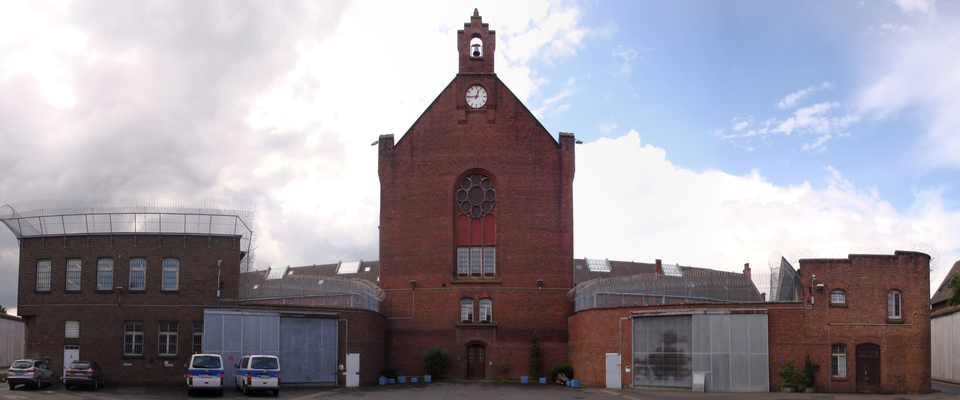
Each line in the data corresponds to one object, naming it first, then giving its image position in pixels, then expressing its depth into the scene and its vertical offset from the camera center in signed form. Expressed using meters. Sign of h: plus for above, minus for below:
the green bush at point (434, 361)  45.22 -5.11
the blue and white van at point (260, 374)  32.16 -4.27
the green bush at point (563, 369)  44.09 -5.45
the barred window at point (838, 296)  35.41 -0.86
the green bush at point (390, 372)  43.94 -5.67
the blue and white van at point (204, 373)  31.30 -4.14
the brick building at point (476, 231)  46.62 +2.73
